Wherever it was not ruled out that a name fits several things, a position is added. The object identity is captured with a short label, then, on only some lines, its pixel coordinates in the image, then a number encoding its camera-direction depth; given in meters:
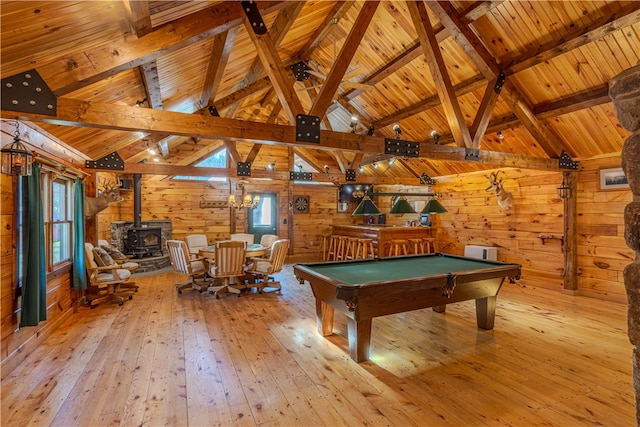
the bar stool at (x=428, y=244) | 8.20
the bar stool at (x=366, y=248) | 7.79
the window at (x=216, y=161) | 9.55
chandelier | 6.81
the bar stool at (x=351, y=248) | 8.30
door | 10.05
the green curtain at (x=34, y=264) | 3.16
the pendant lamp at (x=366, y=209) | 5.17
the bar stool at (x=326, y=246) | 9.80
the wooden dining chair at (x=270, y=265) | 5.81
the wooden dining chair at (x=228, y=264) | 5.36
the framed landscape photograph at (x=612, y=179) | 5.19
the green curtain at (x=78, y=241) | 4.71
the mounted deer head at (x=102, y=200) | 5.54
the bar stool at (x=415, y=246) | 8.02
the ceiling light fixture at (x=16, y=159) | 2.56
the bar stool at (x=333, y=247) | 9.11
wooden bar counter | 7.64
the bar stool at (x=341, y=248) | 8.74
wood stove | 8.08
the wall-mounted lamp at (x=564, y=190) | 5.73
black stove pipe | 8.14
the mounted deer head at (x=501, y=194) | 6.73
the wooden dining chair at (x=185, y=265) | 5.48
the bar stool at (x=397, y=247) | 7.73
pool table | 3.00
